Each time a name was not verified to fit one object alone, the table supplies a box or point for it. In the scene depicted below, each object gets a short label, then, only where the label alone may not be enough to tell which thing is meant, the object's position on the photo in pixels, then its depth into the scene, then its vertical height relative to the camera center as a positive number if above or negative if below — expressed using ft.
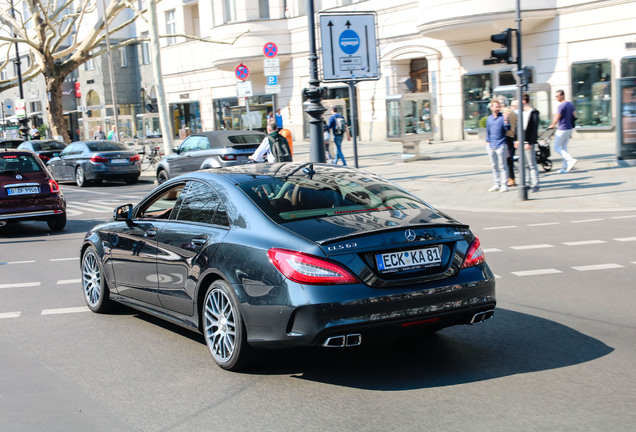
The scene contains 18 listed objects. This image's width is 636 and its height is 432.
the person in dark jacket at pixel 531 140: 53.16 -3.66
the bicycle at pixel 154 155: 102.68 -6.38
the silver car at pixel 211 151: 68.28 -4.21
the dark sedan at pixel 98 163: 83.61 -5.67
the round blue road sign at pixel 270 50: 70.33 +3.90
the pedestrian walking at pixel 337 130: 80.64 -3.55
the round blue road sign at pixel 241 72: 72.84 +2.28
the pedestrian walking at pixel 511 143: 54.90 -3.94
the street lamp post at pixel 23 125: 151.02 -2.56
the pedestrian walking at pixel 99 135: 122.42 -4.14
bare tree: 128.98 +9.68
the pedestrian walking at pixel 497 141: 52.70 -3.62
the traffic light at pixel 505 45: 47.29 +2.09
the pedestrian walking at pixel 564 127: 61.62 -3.46
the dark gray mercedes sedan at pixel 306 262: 16.55 -3.52
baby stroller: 63.16 -5.32
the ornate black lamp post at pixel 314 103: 55.83 -0.61
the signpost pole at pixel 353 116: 54.07 -1.54
